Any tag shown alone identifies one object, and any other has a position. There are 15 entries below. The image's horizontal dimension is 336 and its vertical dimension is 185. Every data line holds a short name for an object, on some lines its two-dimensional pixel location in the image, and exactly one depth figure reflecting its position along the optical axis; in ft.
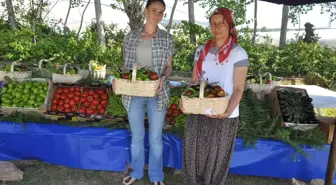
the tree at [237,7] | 31.24
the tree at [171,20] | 33.84
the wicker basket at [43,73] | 14.39
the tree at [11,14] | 31.94
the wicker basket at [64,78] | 13.30
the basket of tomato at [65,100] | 11.22
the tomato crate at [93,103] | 11.21
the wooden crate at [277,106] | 10.53
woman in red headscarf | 7.19
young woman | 8.47
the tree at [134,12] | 29.22
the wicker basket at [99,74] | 17.80
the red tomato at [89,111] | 11.25
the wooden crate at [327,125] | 10.14
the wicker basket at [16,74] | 12.54
